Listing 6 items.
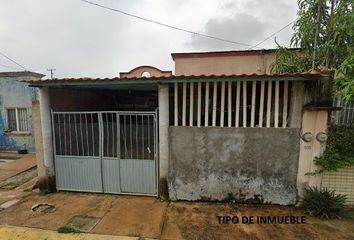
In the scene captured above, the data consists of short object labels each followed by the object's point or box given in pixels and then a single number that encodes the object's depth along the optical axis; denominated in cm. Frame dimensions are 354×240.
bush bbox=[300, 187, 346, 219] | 453
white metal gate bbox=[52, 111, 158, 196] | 532
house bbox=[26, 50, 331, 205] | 472
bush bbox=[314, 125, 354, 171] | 459
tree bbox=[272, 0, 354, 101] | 462
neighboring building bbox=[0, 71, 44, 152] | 986
